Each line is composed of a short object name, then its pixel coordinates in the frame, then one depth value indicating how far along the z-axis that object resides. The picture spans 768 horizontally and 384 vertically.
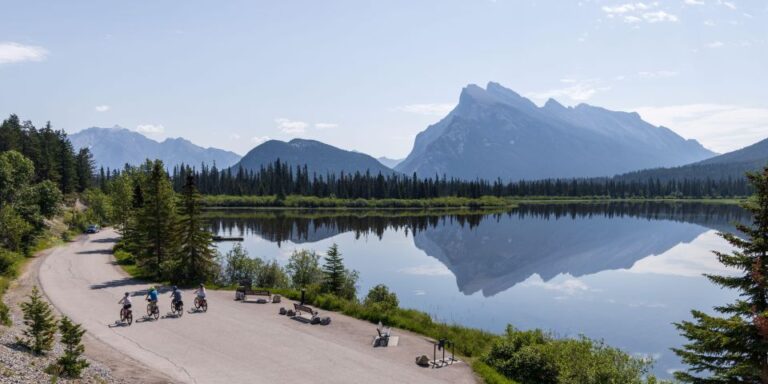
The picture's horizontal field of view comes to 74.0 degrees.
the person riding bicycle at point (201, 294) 33.59
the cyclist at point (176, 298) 32.32
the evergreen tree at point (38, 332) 21.48
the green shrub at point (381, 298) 35.48
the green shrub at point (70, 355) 19.19
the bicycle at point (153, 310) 31.35
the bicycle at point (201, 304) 33.56
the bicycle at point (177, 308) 32.31
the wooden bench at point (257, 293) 38.06
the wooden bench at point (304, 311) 32.28
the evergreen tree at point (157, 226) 48.31
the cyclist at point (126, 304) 29.91
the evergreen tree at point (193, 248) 44.00
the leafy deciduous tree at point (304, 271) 46.47
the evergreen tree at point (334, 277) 40.62
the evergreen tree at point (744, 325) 17.92
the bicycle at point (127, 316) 29.78
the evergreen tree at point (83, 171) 141.19
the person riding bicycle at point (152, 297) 31.42
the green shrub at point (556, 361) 20.02
